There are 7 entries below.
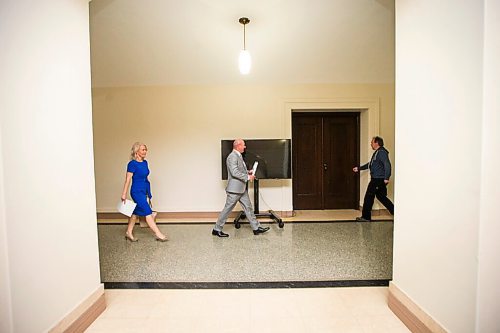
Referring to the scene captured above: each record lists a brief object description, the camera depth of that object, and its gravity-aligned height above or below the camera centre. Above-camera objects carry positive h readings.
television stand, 4.86 -1.06
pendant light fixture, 3.45 +1.11
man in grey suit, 3.88 -0.50
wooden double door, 5.92 -0.20
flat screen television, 4.96 -0.08
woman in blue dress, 3.61 -0.39
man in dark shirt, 4.67 -0.46
